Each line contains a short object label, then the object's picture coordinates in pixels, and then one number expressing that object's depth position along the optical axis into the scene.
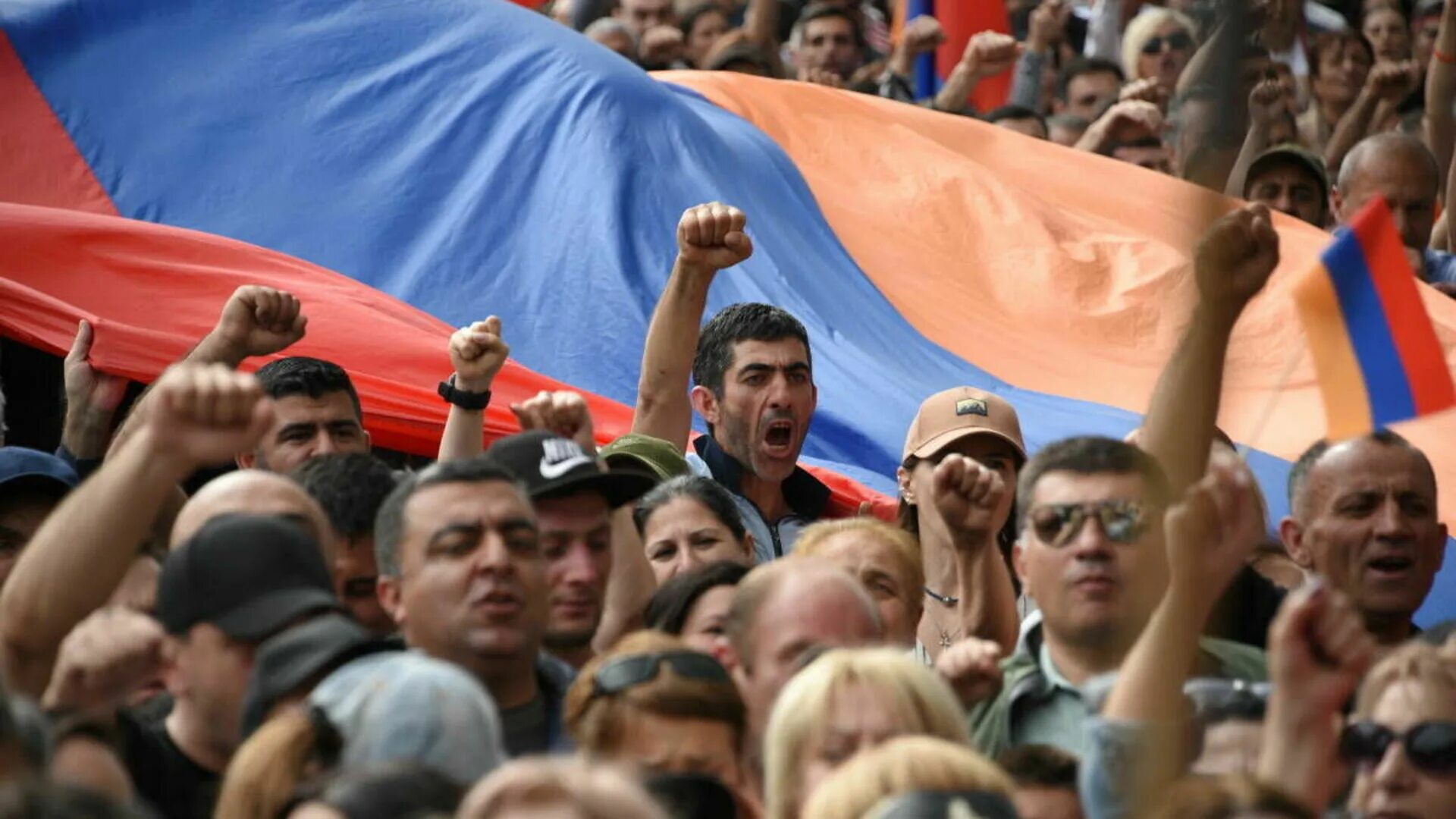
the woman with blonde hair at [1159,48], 19.89
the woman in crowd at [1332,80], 20.19
